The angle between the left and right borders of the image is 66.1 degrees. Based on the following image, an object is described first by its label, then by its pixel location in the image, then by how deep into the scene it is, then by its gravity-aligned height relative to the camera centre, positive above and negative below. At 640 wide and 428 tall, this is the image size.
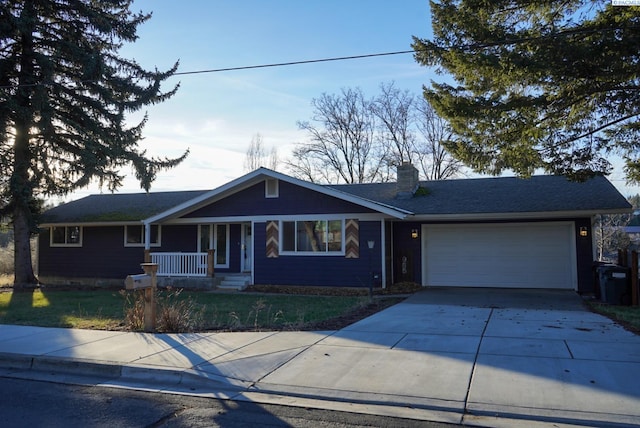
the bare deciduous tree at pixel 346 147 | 40.34 +8.39
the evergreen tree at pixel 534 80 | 10.00 +3.66
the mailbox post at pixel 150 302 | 9.24 -0.99
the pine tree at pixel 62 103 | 18.44 +5.80
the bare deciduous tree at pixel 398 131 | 39.06 +9.38
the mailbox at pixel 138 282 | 8.74 -0.57
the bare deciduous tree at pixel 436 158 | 38.00 +7.04
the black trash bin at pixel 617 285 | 12.86 -1.01
